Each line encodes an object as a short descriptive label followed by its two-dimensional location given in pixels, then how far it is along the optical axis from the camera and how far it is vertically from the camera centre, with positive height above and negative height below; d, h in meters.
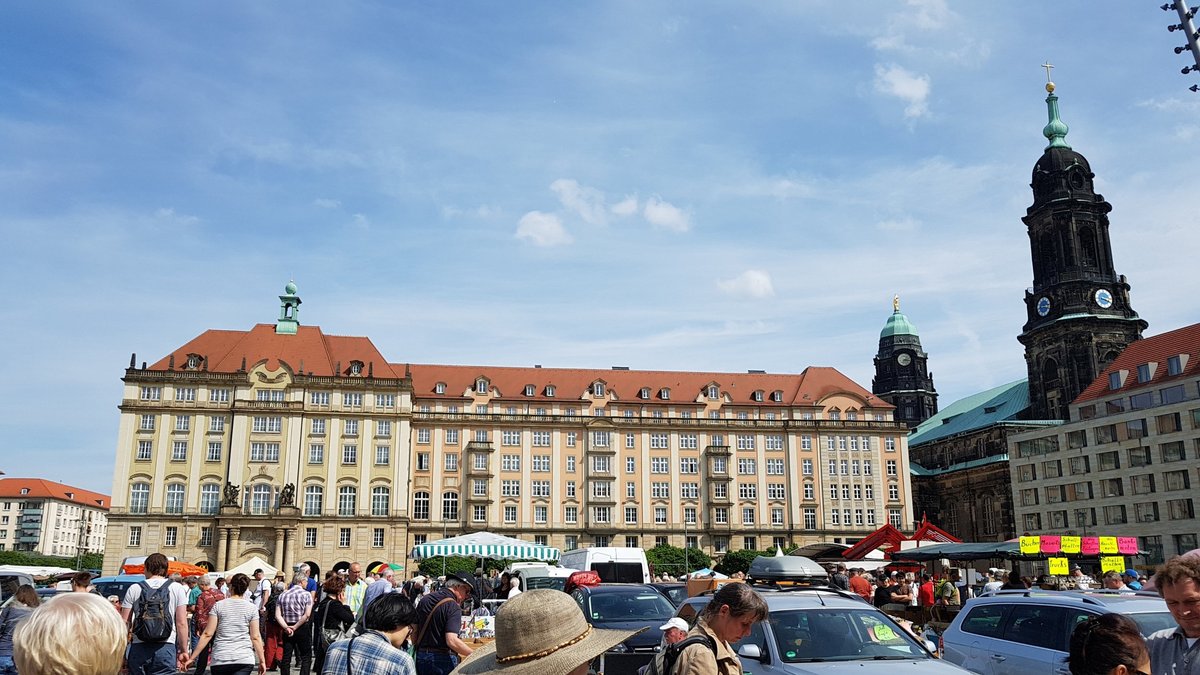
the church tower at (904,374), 131.12 +21.24
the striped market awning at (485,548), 37.25 -0.81
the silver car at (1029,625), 10.57 -1.16
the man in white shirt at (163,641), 11.33 -1.34
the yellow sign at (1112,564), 24.97 -0.97
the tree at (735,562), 70.94 -2.60
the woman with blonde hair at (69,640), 3.37 -0.40
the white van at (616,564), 32.84 -1.27
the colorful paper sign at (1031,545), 24.88 -0.47
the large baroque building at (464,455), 75.25 +6.13
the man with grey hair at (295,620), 15.63 -1.50
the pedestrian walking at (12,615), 9.35 -0.91
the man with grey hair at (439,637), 9.85 -1.13
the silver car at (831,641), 9.67 -1.22
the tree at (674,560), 73.49 -2.56
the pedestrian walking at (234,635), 10.95 -1.24
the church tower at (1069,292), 91.62 +23.01
